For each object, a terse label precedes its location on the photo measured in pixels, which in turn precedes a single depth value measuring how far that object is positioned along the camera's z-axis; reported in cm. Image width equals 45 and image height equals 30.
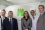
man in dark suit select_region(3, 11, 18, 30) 126
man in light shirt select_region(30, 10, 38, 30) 131
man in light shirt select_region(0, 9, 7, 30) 128
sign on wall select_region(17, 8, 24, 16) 142
